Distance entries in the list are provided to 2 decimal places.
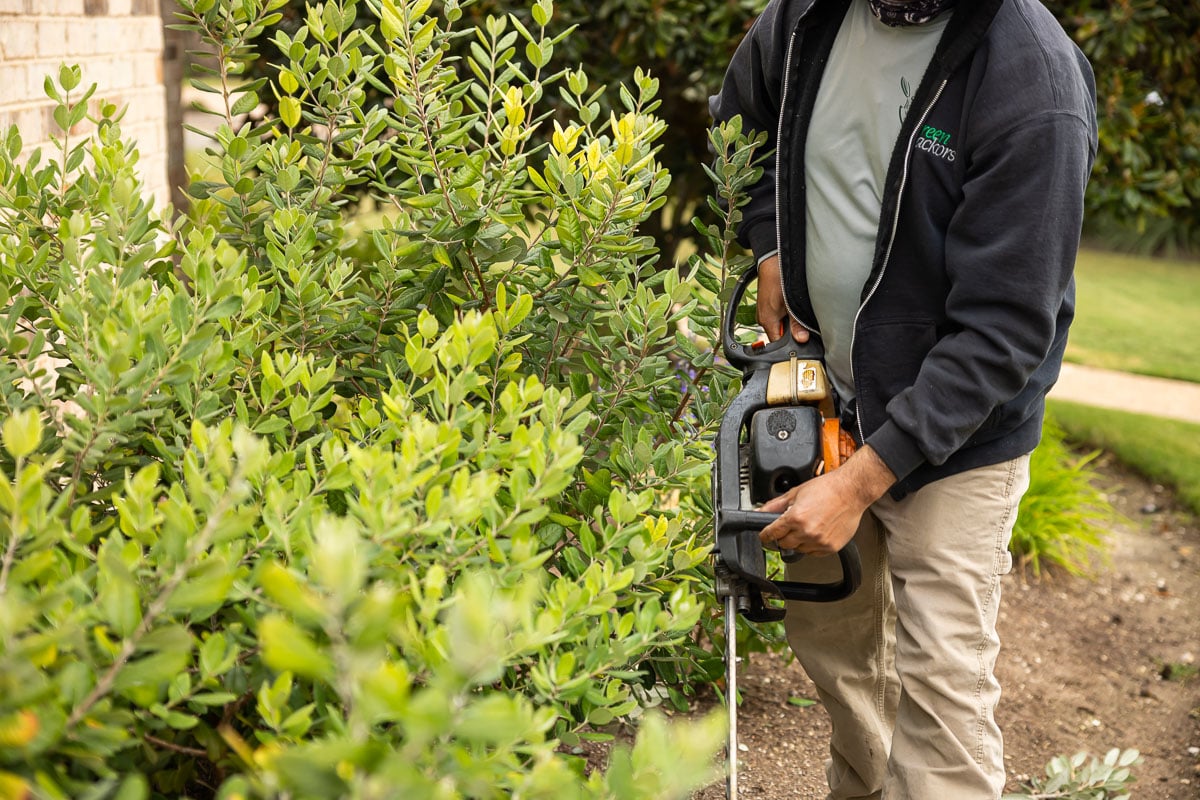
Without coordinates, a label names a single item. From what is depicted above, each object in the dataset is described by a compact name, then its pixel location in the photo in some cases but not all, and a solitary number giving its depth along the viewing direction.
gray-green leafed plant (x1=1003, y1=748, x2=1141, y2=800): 3.09
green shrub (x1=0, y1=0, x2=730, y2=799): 1.22
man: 2.11
